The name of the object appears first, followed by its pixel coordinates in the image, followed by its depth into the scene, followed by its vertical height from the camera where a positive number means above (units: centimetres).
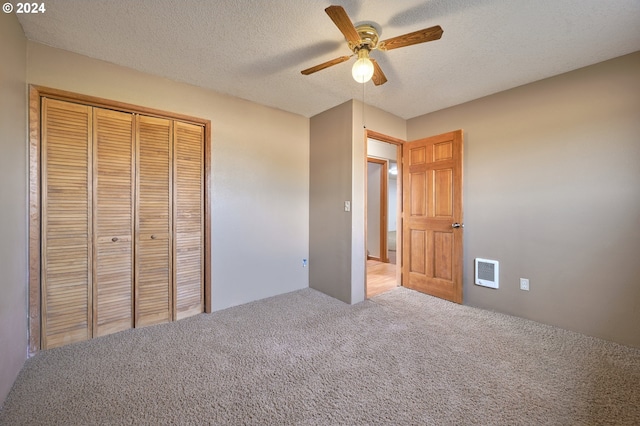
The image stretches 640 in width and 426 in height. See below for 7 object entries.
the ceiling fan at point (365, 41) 151 +113
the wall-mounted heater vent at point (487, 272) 294 -69
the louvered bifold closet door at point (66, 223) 211 -8
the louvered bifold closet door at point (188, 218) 272 -5
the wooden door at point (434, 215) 317 -2
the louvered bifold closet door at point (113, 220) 232 -6
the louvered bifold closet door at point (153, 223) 252 -9
